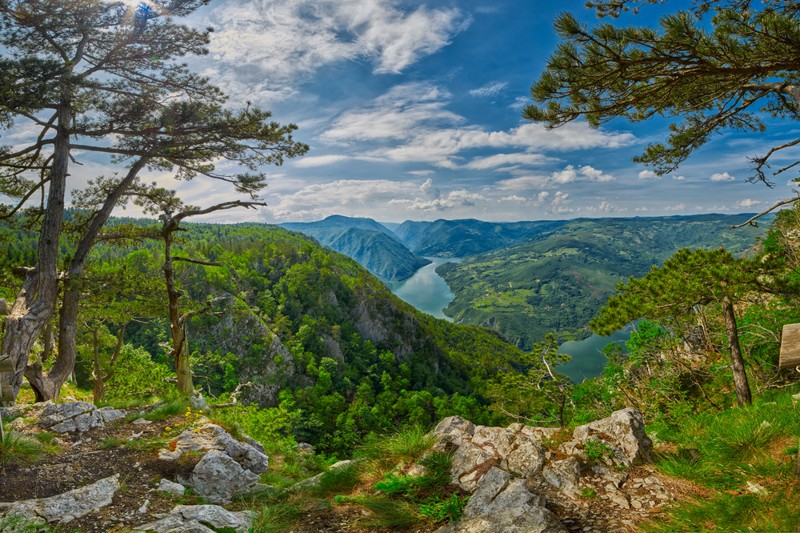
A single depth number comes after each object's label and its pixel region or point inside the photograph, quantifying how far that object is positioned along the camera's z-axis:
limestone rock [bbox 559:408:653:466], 4.74
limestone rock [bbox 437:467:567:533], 3.61
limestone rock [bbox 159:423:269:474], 6.96
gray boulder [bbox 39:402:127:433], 7.29
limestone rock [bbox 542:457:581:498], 4.31
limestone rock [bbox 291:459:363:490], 5.17
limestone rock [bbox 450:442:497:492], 4.57
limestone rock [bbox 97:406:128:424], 8.24
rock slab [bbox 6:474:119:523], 4.15
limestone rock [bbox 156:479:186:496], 5.43
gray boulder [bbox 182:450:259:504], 5.86
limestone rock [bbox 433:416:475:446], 5.34
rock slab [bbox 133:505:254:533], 3.89
